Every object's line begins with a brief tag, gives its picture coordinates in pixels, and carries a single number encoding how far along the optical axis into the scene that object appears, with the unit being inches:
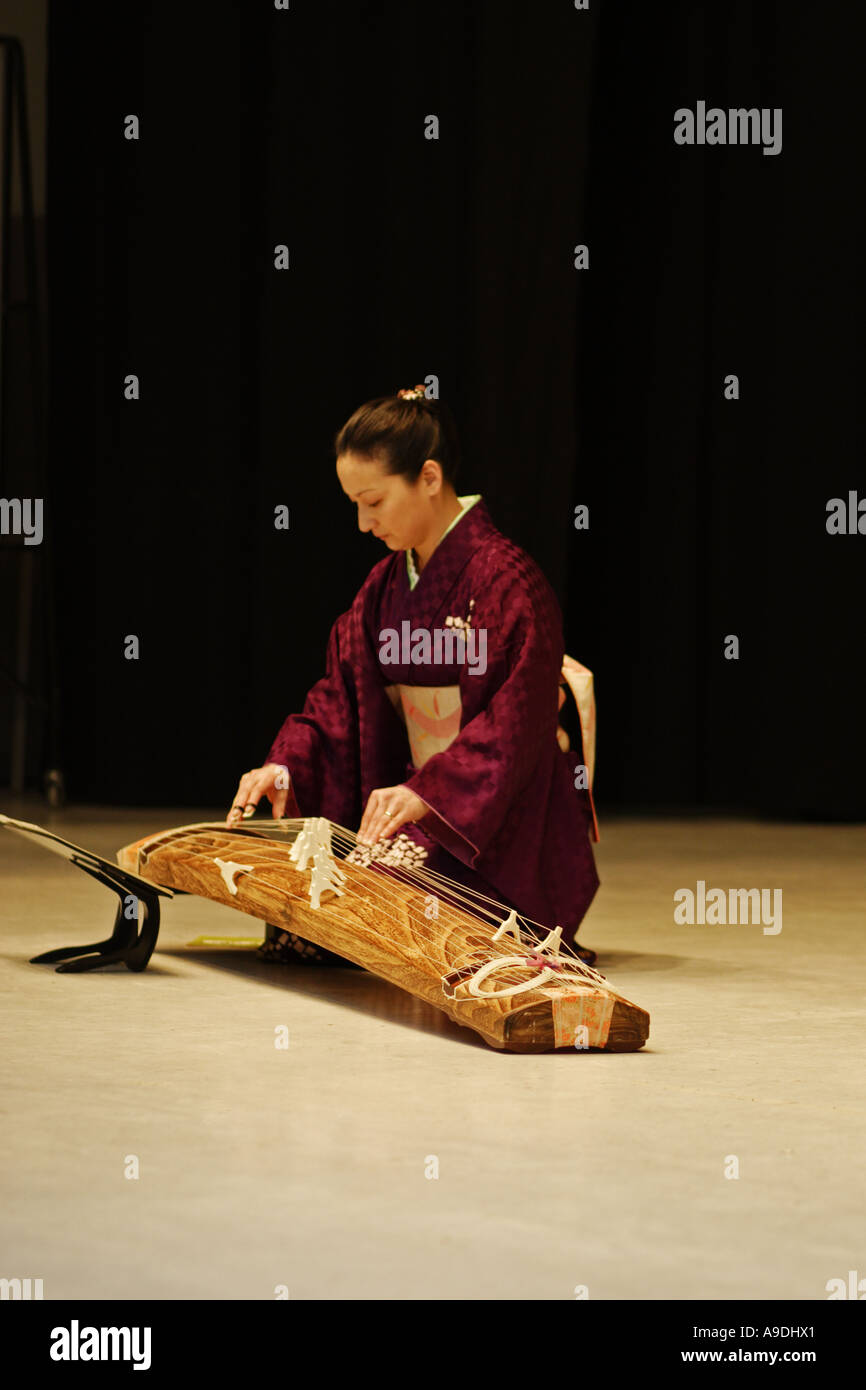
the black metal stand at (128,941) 232.8
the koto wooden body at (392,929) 188.2
